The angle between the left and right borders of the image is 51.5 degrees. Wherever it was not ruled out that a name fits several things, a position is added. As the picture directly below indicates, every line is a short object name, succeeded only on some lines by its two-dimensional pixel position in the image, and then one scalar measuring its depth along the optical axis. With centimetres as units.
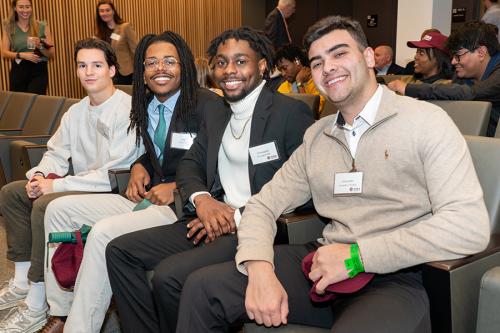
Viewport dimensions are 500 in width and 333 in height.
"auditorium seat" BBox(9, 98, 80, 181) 356
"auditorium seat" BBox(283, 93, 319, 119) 308
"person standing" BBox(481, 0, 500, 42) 523
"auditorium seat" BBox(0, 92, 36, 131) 492
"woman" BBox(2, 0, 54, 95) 579
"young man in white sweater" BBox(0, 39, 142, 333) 269
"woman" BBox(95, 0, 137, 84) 582
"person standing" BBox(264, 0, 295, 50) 607
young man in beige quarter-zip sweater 139
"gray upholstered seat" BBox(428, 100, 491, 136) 232
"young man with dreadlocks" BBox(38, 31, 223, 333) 229
